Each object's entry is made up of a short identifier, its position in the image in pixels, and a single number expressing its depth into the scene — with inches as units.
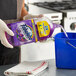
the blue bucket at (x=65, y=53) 72.6
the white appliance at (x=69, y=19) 143.2
